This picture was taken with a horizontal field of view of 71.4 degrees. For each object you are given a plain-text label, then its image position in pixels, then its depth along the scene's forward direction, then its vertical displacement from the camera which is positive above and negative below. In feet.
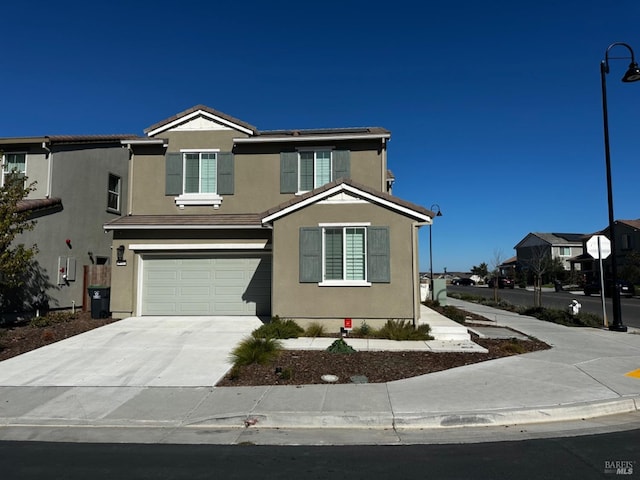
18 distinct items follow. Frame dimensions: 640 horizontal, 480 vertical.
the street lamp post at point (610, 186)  45.27 +9.12
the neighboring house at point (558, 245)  202.39 +12.78
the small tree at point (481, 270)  229.31 +0.95
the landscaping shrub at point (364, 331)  38.32 -5.07
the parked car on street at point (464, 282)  231.03 -5.03
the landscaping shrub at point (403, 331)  36.78 -4.93
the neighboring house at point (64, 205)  50.85 +8.29
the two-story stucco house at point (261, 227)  39.68 +4.47
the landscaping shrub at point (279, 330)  35.76 -4.76
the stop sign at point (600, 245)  47.87 +2.81
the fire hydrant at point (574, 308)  51.27 -4.14
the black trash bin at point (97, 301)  46.62 -2.97
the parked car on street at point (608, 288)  116.16 -4.39
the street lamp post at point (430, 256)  103.19 +3.70
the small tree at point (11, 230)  39.42 +3.83
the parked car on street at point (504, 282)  169.94 -3.77
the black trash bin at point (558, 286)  148.66 -4.60
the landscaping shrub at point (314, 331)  38.22 -5.07
